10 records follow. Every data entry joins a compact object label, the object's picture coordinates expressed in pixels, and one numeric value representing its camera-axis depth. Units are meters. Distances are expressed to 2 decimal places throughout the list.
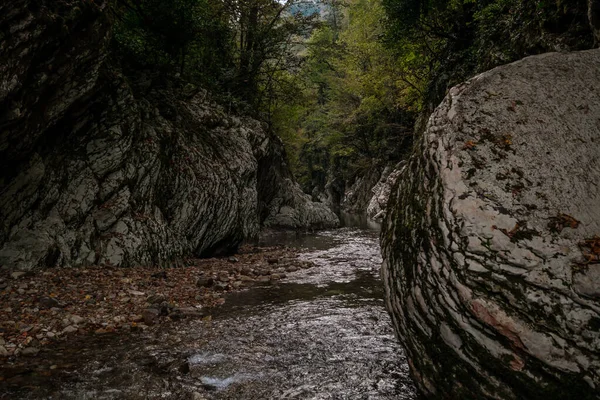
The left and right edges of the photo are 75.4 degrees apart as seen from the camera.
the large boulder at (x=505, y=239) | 2.50
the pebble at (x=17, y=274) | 6.00
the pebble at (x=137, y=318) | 5.51
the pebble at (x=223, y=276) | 8.41
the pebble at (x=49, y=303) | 5.35
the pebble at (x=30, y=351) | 4.20
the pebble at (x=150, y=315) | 5.44
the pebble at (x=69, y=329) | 4.86
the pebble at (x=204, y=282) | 7.75
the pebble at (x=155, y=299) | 6.19
